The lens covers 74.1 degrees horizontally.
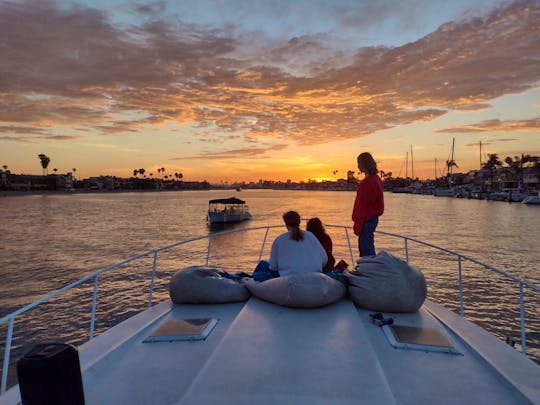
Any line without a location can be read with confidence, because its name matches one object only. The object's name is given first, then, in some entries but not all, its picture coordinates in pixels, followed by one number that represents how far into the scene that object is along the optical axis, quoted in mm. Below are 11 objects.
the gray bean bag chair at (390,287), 3928
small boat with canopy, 52594
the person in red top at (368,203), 5409
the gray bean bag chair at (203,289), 4258
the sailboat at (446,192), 149250
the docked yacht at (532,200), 86294
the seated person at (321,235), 5269
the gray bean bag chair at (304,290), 3764
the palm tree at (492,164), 145750
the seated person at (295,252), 4328
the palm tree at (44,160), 185875
